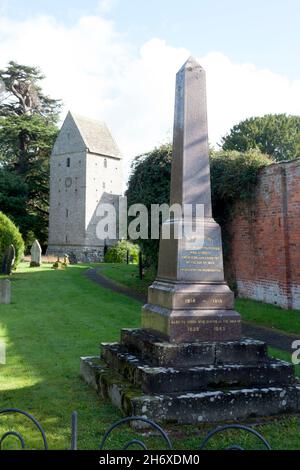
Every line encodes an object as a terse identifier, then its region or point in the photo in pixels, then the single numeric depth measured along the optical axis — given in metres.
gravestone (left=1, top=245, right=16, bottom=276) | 19.27
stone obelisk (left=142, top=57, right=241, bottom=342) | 5.66
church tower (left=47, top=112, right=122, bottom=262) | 42.75
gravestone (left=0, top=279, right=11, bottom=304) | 12.50
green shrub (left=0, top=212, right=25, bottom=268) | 21.19
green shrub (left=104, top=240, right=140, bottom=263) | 36.56
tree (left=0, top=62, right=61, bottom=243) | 42.78
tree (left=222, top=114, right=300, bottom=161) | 42.28
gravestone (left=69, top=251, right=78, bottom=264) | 41.32
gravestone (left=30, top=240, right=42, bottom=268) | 26.41
